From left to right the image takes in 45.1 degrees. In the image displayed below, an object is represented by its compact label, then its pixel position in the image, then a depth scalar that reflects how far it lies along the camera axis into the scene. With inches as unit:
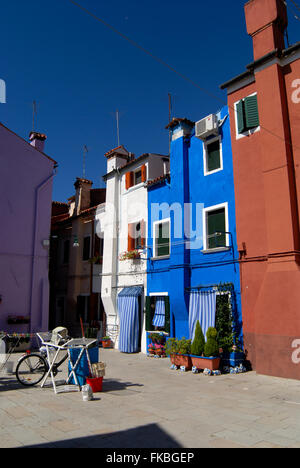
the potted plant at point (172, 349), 456.8
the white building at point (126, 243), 628.7
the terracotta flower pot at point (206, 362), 414.3
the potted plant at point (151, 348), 572.4
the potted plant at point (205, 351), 416.8
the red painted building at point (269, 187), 383.2
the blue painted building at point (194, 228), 487.8
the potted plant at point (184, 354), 442.9
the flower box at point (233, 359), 425.4
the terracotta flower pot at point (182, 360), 442.6
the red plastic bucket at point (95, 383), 323.6
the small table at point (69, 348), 328.6
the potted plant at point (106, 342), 684.1
